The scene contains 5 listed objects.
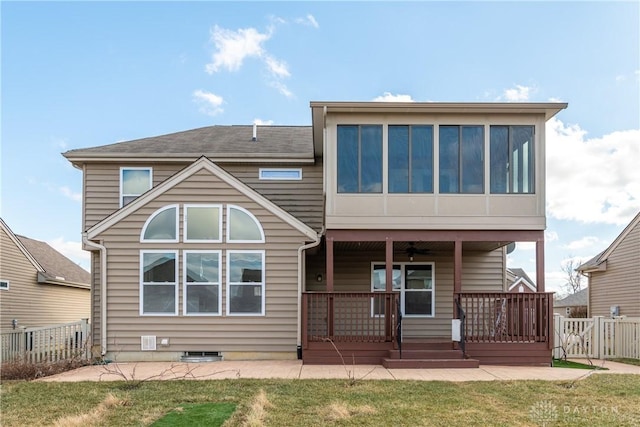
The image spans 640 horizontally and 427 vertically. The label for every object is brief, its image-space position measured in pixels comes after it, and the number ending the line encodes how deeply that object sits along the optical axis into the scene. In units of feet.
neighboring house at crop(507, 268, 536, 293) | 104.84
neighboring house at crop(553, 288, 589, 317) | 89.76
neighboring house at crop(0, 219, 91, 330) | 56.49
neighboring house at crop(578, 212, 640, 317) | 54.85
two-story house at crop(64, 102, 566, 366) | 36.55
